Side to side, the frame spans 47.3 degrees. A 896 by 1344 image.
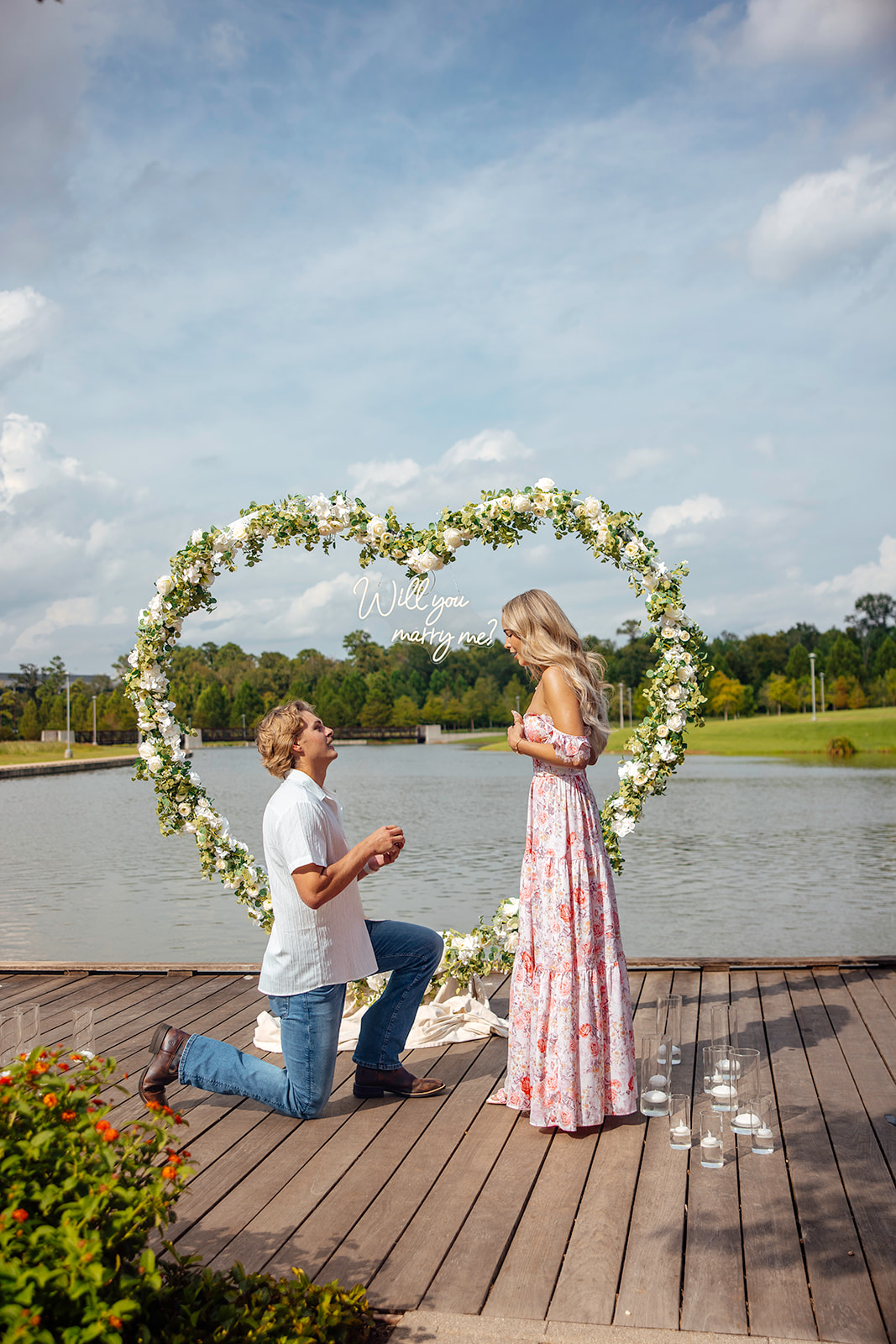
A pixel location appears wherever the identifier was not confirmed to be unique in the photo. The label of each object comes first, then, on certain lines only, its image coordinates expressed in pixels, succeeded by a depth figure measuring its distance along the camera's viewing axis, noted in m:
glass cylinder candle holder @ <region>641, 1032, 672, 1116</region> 3.88
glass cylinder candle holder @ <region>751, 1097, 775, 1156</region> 3.52
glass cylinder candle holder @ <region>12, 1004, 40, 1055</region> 3.48
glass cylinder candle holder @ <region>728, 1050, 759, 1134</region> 3.64
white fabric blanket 4.88
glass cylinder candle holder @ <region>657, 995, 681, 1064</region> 4.84
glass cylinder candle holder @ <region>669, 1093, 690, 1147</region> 3.56
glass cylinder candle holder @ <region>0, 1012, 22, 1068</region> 3.41
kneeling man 3.59
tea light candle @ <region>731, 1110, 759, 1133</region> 3.60
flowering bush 1.53
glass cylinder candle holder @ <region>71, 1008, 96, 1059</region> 3.99
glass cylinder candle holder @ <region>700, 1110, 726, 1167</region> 3.42
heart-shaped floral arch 5.21
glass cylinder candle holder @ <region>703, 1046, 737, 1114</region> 3.77
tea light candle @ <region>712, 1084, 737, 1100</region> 3.84
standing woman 3.74
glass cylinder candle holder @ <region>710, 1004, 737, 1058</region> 4.65
